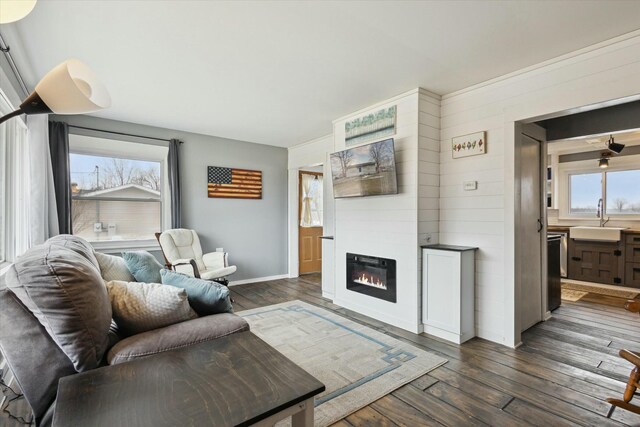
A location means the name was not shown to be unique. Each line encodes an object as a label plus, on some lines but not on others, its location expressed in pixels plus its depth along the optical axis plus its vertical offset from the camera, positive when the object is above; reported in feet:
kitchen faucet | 18.01 -0.52
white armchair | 13.55 -2.22
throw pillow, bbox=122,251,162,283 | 7.71 -1.43
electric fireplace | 11.75 -2.76
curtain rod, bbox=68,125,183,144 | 13.34 +3.57
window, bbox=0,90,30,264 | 9.09 +0.78
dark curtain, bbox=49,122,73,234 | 12.50 +1.65
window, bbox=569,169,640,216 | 17.16 +0.69
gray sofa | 3.91 -1.45
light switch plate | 10.38 +0.69
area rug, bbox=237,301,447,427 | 6.99 -4.24
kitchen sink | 15.74 -1.55
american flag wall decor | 17.01 +1.50
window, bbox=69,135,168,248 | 13.69 +0.98
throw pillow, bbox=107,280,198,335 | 5.18 -1.63
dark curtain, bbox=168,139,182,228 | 15.40 +1.28
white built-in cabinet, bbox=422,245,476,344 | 9.86 -2.81
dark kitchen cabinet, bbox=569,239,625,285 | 15.93 -3.07
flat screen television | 11.19 +1.43
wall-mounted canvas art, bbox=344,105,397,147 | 11.68 +3.21
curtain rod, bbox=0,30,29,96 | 7.65 +4.13
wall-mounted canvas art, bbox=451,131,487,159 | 10.19 +2.07
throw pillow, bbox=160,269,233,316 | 6.27 -1.76
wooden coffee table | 2.96 -1.97
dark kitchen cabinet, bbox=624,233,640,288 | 15.35 -2.83
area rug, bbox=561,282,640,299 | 14.79 -4.34
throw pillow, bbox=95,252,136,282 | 7.34 -1.42
